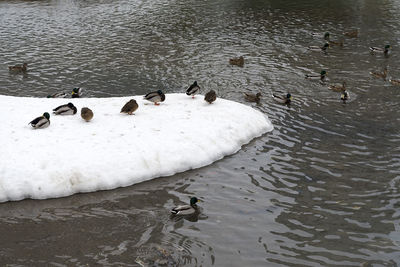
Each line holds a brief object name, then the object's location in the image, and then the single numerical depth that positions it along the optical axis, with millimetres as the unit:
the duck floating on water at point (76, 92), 26444
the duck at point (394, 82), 29312
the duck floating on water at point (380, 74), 30453
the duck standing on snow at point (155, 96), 22359
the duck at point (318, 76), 30000
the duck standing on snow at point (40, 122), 18578
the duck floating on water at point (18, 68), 31562
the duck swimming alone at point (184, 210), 15069
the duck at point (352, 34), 40562
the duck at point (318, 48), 36969
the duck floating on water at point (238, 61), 33375
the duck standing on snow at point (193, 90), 23656
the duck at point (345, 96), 26516
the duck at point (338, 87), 28000
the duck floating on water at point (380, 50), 35509
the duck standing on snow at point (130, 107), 20594
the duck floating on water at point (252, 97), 26500
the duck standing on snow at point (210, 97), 22686
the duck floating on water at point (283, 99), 26141
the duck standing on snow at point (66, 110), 20338
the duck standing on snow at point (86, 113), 19516
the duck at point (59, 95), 25994
